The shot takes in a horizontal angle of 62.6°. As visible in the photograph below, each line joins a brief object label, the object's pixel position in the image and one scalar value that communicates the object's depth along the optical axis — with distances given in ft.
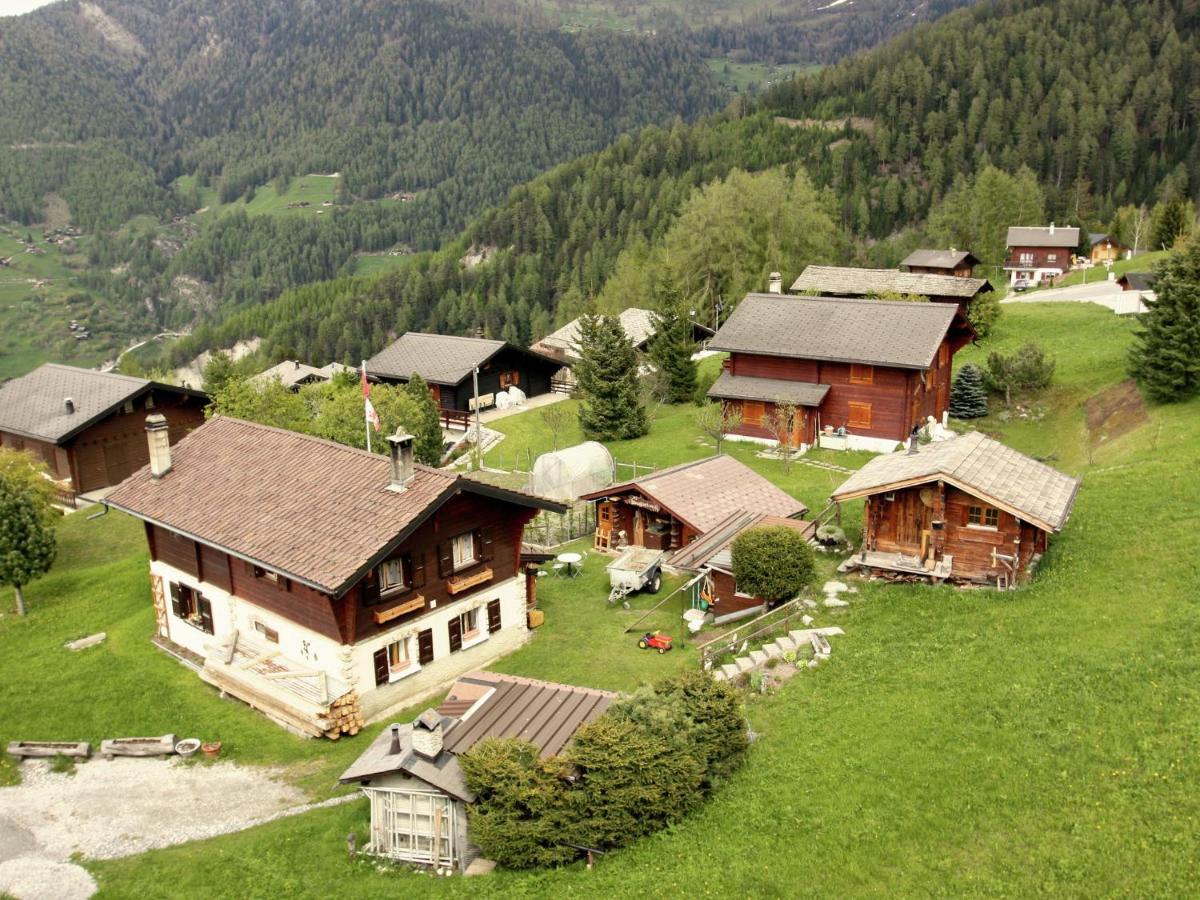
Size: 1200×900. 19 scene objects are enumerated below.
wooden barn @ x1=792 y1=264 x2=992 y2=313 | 196.54
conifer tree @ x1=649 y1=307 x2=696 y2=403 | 177.88
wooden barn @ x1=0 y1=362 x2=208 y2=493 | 149.79
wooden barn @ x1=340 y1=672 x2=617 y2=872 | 59.62
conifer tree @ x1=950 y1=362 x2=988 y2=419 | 161.48
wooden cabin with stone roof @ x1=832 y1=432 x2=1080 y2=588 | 83.56
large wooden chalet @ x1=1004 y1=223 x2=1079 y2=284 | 297.74
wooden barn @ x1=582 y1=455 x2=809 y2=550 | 107.55
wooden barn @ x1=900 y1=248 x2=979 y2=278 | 262.06
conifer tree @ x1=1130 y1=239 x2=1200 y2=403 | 124.77
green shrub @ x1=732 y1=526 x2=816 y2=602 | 87.56
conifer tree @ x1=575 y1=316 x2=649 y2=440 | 163.12
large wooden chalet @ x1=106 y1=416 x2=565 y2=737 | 79.82
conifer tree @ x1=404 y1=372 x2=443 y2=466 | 148.56
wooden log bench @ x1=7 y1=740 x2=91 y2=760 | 79.51
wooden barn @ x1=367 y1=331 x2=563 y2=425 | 199.82
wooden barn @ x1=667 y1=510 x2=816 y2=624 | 92.99
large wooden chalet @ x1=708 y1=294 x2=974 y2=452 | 146.30
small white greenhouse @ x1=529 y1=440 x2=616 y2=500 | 135.03
